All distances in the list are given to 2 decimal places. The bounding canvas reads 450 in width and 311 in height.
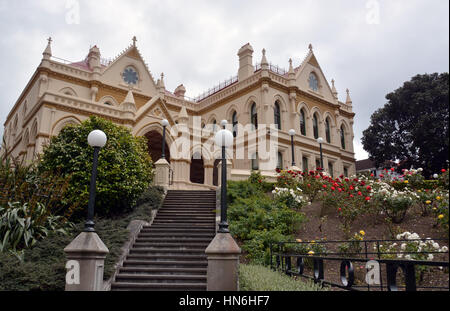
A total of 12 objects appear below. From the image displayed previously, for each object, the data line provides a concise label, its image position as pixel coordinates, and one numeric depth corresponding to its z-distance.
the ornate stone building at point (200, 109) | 20.77
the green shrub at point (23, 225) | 9.28
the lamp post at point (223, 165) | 7.03
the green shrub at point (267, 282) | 5.86
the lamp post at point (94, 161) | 7.19
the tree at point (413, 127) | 22.55
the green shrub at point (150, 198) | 14.01
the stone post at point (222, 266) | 6.58
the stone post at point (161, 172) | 17.08
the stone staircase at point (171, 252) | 8.70
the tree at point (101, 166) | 12.52
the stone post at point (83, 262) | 6.86
